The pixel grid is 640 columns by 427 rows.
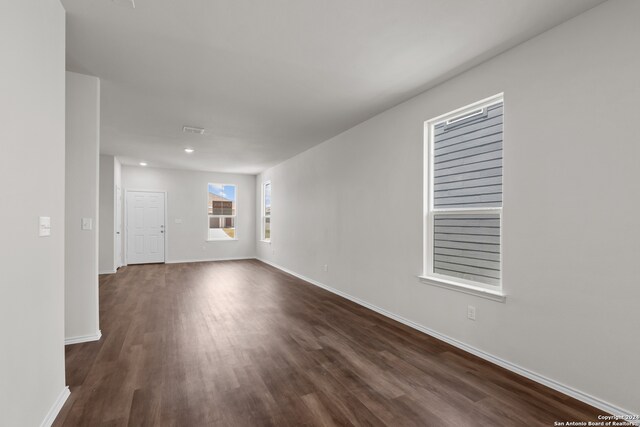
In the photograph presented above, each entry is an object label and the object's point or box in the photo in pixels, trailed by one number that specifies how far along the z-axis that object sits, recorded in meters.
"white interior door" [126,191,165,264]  7.83
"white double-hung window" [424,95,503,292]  2.70
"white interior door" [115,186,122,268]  6.92
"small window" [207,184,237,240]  8.80
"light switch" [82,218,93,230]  3.02
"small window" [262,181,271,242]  8.34
